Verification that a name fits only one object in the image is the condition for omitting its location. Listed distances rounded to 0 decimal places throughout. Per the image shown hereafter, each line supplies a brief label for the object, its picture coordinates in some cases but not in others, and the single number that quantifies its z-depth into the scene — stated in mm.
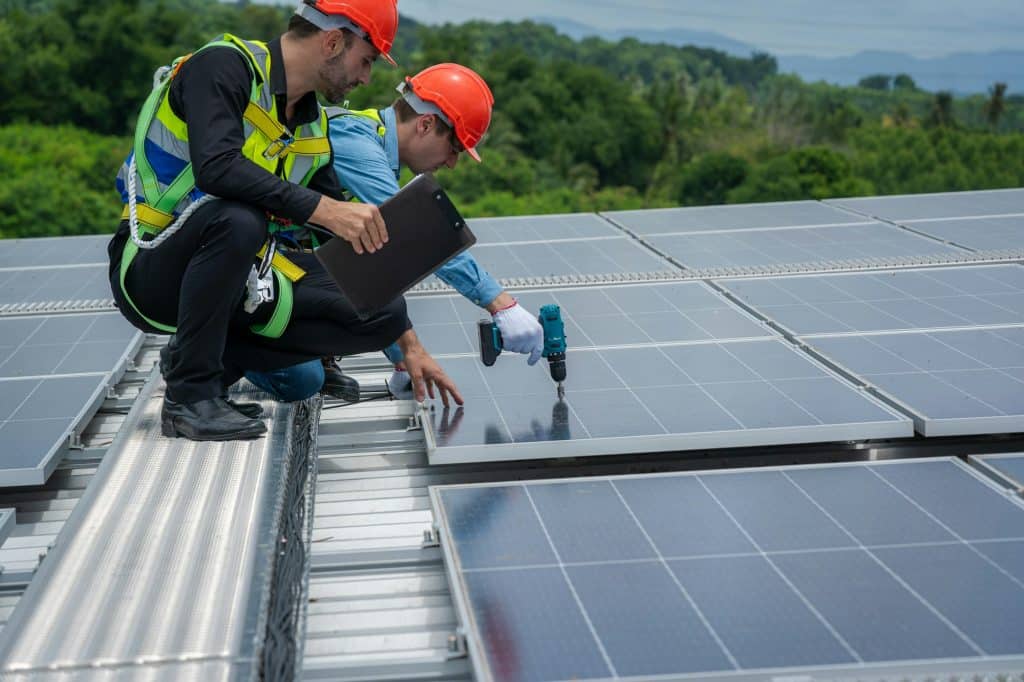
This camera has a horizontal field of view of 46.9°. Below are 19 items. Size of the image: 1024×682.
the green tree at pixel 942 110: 78094
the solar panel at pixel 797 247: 8461
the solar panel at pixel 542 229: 9961
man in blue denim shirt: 5445
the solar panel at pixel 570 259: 8328
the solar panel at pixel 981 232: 8906
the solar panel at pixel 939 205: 10508
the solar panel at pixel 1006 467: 4438
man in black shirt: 4699
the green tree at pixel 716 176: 52406
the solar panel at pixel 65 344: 6141
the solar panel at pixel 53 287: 7945
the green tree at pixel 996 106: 81188
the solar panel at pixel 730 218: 10203
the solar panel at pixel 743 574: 3260
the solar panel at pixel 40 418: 4680
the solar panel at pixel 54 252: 9469
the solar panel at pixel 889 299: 6598
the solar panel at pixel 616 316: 6387
